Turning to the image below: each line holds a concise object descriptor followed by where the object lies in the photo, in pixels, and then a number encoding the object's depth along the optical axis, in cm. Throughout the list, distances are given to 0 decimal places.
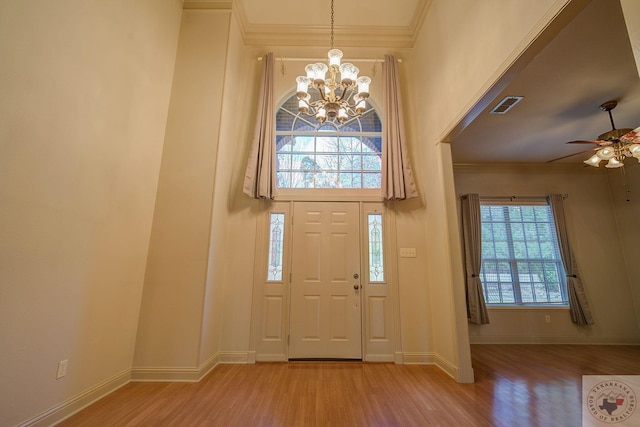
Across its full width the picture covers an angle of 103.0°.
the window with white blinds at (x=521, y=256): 459
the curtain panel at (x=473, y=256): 437
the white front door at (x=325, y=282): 327
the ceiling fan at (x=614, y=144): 301
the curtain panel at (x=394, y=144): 339
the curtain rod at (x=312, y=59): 392
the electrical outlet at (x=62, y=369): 185
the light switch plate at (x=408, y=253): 343
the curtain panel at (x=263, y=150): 337
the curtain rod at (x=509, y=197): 482
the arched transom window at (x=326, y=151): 380
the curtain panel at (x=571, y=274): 434
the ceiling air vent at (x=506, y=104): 316
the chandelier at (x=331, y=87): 231
